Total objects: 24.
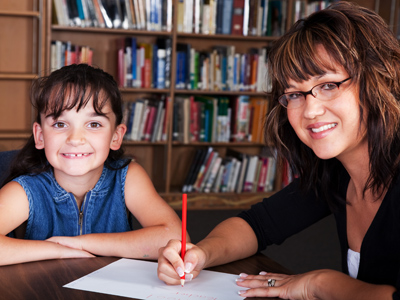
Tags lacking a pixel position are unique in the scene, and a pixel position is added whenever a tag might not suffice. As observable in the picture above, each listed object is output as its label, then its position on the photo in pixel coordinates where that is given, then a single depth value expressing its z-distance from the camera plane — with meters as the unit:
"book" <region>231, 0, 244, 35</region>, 4.21
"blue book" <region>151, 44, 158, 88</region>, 4.04
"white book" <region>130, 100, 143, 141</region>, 4.04
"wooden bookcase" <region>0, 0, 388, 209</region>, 3.88
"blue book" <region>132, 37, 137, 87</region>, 3.99
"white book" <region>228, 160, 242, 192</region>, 4.32
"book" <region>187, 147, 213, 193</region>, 4.25
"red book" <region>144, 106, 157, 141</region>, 4.08
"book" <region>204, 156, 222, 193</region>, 4.27
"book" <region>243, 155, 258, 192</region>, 4.36
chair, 1.57
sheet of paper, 1.02
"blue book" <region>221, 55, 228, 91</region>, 4.22
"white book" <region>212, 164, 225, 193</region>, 4.29
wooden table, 1.00
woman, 1.09
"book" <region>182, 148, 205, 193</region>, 4.25
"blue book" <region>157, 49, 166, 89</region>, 4.04
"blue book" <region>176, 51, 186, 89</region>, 4.11
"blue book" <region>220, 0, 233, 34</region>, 4.19
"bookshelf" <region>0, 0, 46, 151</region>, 3.95
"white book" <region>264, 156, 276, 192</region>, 4.44
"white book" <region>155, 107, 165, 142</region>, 4.12
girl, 1.41
